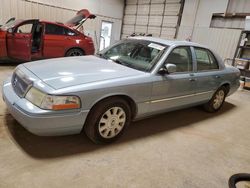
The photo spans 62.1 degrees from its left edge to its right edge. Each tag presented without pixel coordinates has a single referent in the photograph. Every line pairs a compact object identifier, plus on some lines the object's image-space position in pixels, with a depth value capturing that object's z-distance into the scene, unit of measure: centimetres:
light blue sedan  203
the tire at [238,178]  215
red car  544
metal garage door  1012
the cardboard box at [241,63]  696
